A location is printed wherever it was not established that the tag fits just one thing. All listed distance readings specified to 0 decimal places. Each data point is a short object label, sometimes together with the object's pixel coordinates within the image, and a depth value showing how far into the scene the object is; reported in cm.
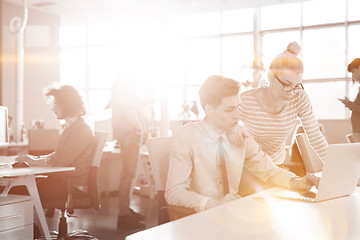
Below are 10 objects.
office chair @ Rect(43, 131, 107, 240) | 324
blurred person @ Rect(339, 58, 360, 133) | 368
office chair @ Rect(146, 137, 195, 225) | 199
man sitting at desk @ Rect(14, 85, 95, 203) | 320
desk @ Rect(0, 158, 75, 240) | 283
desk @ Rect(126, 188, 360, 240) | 112
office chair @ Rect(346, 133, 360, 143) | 367
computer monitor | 365
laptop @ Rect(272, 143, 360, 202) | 162
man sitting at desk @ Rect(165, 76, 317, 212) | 188
